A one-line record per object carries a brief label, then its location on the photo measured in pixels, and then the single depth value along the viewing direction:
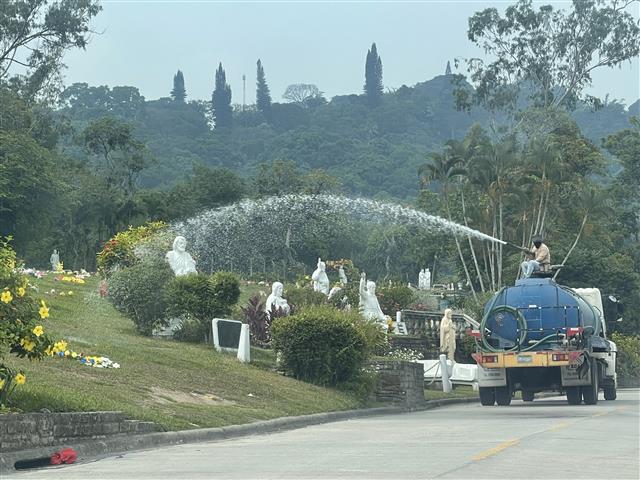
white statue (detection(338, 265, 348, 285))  54.25
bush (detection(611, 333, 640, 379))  62.28
